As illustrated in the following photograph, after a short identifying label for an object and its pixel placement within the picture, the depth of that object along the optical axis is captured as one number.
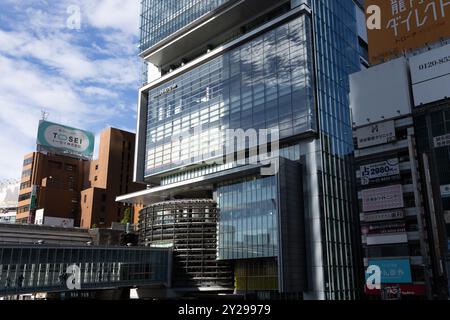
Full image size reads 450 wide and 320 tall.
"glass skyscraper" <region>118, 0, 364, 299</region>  62.00
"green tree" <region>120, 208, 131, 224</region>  112.44
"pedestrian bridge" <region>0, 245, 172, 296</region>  51.00
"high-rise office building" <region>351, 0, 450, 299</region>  51.53
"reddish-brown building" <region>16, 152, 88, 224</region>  117.25
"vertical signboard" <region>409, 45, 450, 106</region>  54.41
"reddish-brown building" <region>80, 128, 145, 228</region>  117.94
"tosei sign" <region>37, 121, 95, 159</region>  121.88
